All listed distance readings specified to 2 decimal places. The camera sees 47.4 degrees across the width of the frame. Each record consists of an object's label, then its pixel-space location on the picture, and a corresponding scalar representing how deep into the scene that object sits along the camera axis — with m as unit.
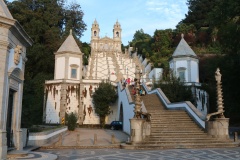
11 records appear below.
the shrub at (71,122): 24.59
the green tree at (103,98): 29.88
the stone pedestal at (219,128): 15.17
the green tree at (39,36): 34.31
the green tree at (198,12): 65.50
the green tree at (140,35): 94.94
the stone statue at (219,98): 15.66
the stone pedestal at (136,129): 14.02
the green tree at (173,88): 27.52
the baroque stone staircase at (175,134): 13.86
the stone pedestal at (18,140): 11.26
